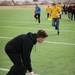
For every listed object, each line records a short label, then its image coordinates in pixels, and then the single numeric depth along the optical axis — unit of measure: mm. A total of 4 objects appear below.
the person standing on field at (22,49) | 3603
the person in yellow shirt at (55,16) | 10436
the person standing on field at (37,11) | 15337
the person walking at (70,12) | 18469
